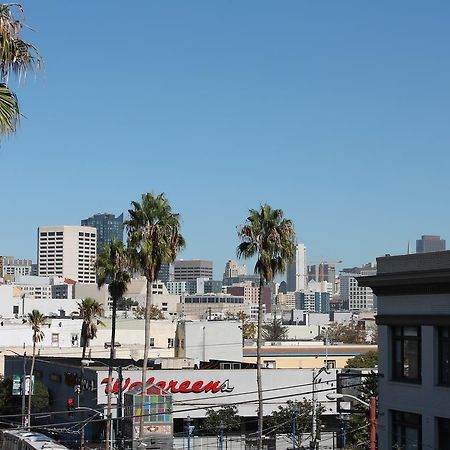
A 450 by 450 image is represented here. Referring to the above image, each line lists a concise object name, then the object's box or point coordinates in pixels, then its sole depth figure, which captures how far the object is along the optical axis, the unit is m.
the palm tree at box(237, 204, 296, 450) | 66.50
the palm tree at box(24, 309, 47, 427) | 104.44
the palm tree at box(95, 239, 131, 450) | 73.31
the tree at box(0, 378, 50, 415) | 94.75
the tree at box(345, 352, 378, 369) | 107.62
